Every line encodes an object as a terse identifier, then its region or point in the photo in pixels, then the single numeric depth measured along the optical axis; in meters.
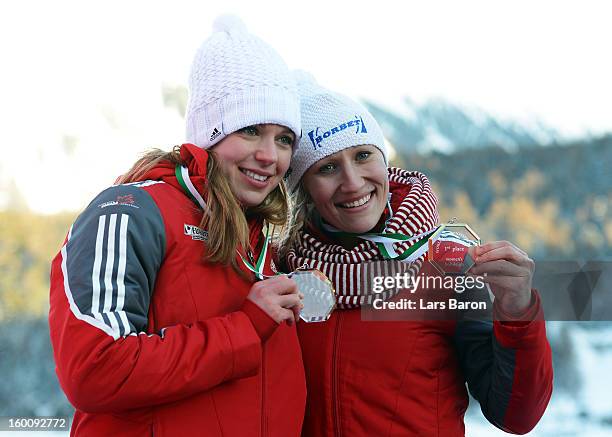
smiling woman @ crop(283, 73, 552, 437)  2.59
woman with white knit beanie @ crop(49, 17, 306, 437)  2.34
